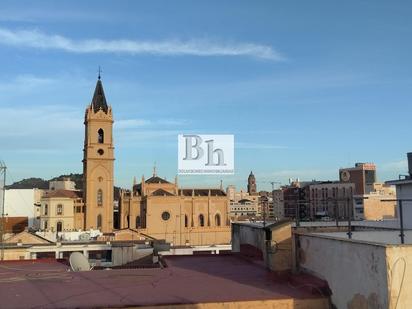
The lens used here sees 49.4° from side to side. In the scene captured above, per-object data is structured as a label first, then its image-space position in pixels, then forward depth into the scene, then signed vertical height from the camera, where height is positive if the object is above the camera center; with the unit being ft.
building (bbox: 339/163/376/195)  406.41 +17.73
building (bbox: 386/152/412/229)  44.68 +0.30
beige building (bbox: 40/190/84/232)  220.64 -7.59
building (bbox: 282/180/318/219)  441.27 +5.81
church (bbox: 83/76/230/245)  224.74 -3.62
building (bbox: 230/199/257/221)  515.50 -12.79
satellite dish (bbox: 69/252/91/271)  41.12 -6.12
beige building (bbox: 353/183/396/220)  236.75 -7.61
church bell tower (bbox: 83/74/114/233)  223.51 +15.15
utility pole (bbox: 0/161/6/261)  76.26 -1.23
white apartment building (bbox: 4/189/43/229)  254.35 -3.34
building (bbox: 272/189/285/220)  408.67 -9.42
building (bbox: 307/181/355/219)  392.43 +6.51
